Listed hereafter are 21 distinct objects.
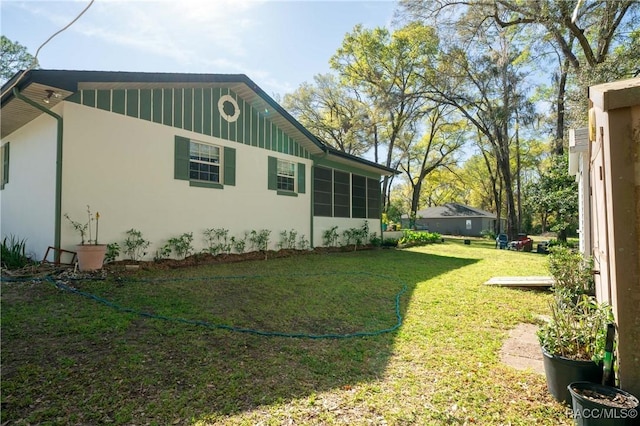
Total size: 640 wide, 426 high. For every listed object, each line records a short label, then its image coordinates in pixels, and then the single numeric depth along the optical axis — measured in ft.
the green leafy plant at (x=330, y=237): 40.08
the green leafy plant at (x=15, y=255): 20.33
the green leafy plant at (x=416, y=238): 55.98
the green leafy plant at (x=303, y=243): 36.64
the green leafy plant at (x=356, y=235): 43.21
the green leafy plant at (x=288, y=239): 34.65
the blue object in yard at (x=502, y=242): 57.62
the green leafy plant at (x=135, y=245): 22.86
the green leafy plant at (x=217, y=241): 27.96
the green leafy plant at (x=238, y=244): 29.78
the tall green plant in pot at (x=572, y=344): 7.95
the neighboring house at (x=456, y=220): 111.65
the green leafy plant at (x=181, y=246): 25.05
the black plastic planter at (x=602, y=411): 6.45
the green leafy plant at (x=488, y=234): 97.19
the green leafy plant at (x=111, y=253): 21.59
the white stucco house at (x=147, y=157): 20.36
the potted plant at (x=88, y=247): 19.36
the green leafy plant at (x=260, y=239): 31.48
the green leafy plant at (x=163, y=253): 24.57
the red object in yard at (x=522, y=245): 53.06
